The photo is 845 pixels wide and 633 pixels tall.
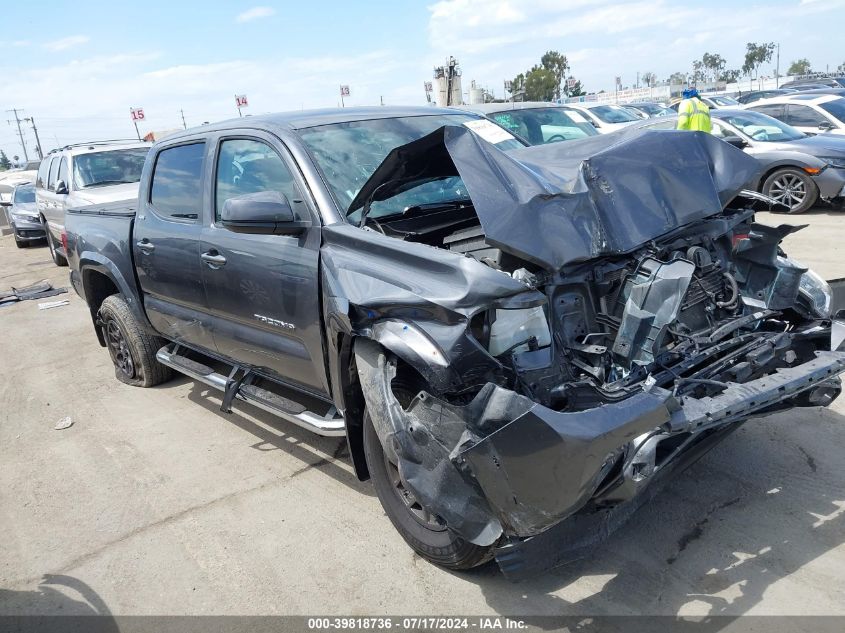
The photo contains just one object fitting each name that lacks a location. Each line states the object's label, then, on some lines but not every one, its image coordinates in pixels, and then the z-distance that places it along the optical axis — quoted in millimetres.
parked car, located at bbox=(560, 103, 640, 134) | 14414
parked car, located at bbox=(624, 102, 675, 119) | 20103
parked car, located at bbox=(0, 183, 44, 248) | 15602
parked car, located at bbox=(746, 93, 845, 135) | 12438
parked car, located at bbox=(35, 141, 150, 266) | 10000
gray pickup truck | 2418
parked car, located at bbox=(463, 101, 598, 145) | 9656
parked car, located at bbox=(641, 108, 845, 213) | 10031
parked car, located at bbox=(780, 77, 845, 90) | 28078
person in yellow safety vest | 8914
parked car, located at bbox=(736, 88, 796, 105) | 21453
